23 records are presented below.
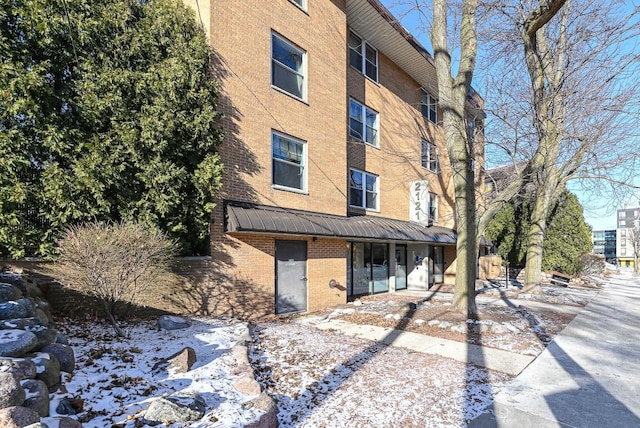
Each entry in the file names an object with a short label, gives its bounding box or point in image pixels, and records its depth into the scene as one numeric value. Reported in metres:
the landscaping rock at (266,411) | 3.39
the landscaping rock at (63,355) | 3.76
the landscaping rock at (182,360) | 4.36
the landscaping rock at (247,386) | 3.94
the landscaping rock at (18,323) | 3.53
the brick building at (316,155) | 8.73
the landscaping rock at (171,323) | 6.48
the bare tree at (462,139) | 9.21
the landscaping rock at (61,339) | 4.24
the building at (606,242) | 97.50
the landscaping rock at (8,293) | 4.28
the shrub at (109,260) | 5.42
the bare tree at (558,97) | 9.54
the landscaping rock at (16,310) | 3.93
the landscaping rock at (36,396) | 2.74
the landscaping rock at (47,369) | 3.18
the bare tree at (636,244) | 42.41
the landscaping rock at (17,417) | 2.31
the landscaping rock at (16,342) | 3.10
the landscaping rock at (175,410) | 3.18
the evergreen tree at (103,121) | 6.00
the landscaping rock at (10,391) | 2.50
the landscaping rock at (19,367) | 2.76
